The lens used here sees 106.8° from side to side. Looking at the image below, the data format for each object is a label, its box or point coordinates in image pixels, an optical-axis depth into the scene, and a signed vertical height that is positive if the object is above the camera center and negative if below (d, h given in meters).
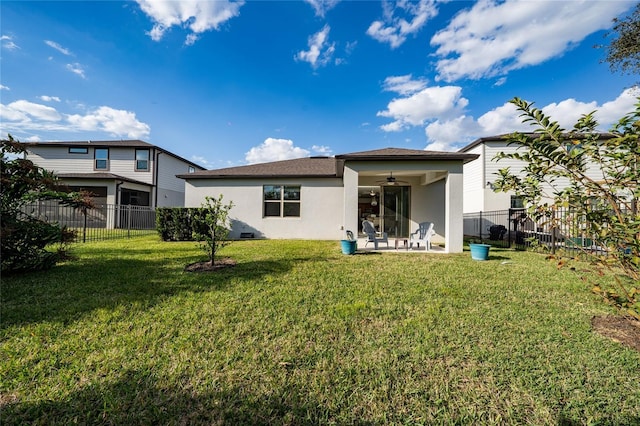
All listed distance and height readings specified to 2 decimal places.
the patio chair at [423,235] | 9.10 -0.65
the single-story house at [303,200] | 12.14 +0.95
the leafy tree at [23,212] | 4.82 +0.07
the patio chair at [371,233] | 8.92 -0.53
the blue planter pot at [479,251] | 7.33 -0.97
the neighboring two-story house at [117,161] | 18.59 +4.33
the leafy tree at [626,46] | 11.34 +8.65
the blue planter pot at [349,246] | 7.96 -0.91
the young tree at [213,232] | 6.02 -0.38
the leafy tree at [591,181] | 2.49 +0.51
